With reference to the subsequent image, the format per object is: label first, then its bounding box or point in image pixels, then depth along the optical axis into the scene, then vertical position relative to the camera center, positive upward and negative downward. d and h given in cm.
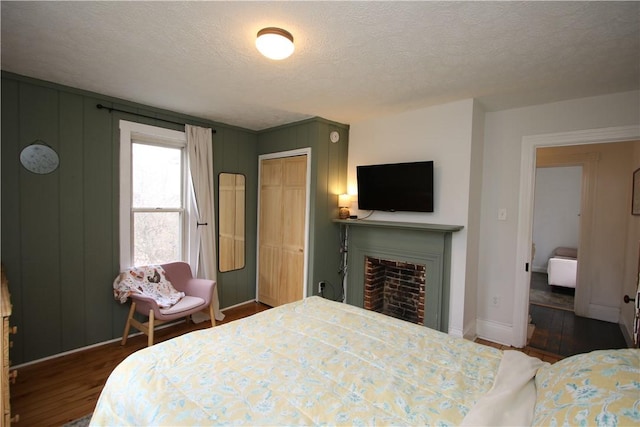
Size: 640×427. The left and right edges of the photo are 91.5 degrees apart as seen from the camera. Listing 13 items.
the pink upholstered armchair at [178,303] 289 -103
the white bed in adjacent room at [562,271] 493 -99
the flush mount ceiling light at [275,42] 175 +92
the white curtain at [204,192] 363 +10
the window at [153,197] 319 +3
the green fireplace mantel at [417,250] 313 -48
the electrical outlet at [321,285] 376 -99
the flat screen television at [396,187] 321 +21
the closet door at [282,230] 389 -35
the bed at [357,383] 109 -77
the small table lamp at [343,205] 383 -1
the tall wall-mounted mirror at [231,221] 405 -26
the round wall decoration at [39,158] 260 +33
